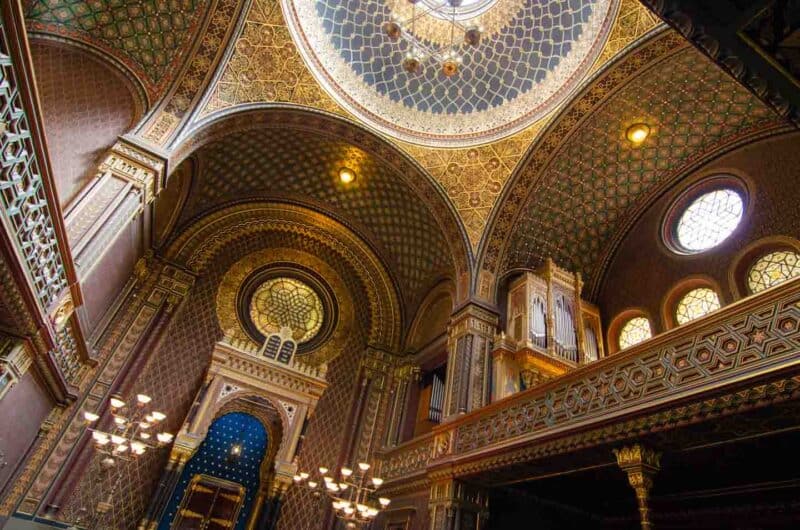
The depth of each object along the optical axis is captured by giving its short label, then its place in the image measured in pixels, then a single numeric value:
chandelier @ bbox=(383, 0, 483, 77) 12.52
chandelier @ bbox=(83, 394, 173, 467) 8.09
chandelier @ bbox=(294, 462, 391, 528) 8.77
